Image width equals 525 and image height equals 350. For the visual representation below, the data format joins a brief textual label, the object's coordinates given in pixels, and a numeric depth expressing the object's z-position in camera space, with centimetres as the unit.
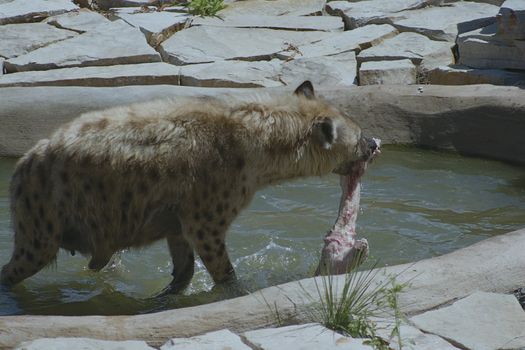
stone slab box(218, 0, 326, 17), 2214
